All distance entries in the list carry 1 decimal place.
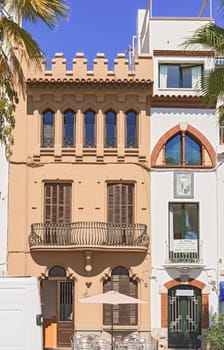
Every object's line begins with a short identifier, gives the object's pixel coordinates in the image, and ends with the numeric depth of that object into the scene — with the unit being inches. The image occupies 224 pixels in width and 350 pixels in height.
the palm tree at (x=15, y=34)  660.7
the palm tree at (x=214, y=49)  755.4
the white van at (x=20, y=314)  589.6
